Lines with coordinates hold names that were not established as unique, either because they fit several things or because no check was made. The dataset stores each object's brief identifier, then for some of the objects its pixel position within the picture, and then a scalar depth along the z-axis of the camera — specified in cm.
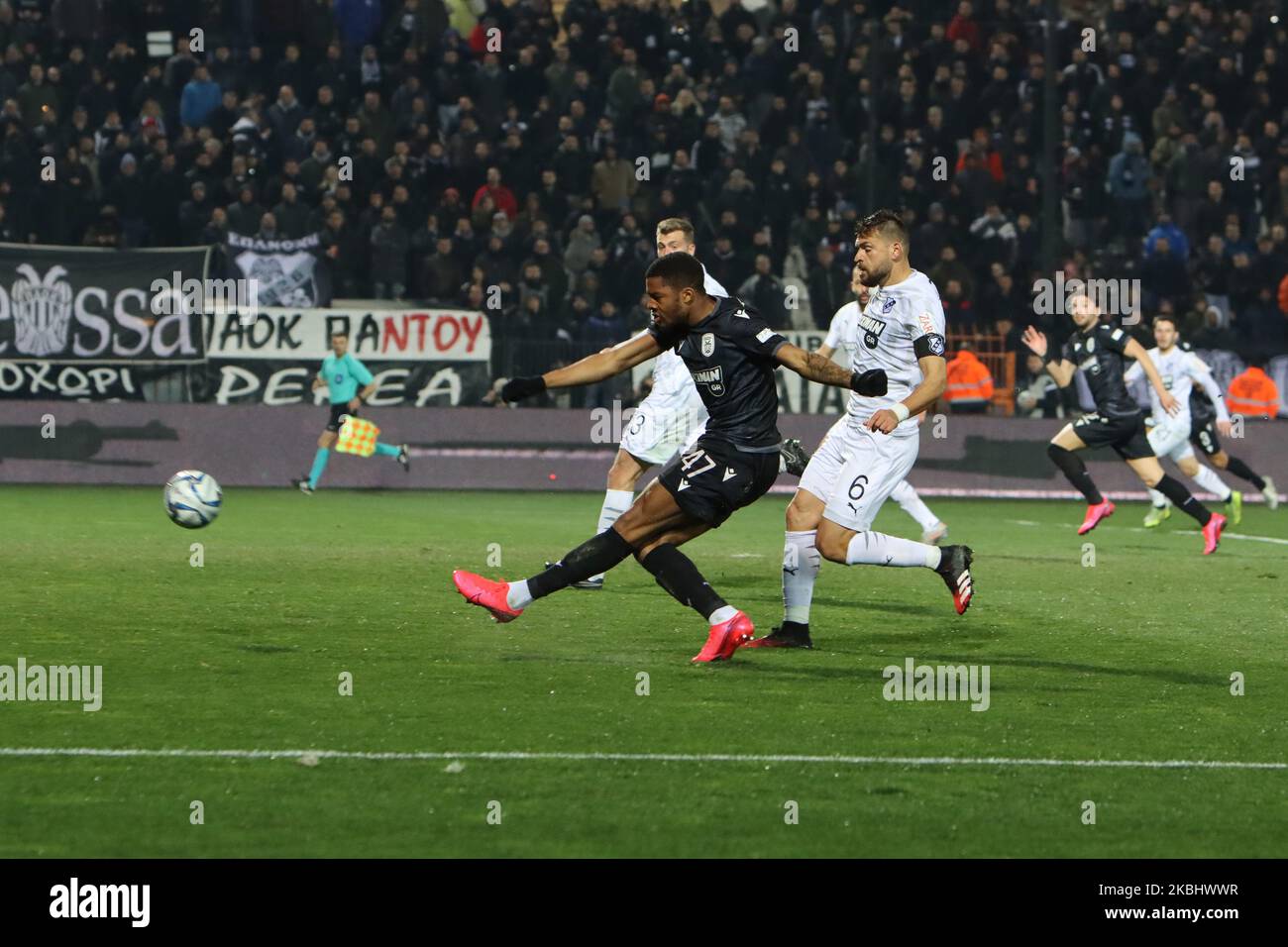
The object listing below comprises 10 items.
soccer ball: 1441
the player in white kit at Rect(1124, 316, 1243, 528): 2016
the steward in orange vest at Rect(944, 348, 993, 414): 2427
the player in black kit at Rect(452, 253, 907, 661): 941
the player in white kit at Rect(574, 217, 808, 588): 1249
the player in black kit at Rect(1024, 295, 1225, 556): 1767
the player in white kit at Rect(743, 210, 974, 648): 1030
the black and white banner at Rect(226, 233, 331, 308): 2356
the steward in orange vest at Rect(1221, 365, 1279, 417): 2430
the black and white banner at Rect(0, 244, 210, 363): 2308
